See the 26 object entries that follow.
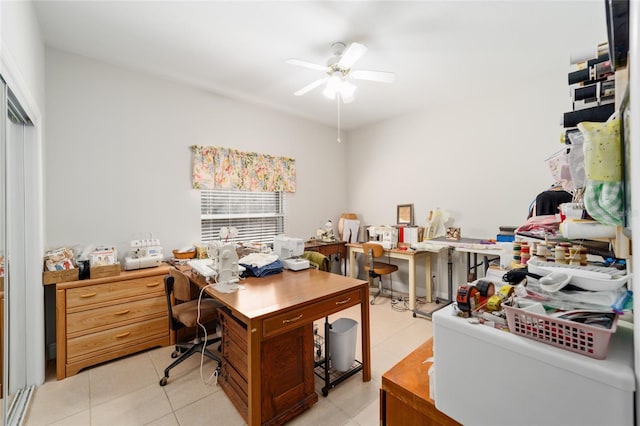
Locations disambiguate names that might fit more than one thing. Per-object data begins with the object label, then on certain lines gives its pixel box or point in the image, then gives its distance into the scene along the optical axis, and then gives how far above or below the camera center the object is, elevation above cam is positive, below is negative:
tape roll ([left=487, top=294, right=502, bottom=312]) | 0.83 -0.29
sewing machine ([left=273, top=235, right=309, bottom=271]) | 2.51 -0.40
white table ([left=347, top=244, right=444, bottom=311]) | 3.48 -0.68
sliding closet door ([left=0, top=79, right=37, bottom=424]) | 1.59 -0.26
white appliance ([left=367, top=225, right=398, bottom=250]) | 3.86 -0.36
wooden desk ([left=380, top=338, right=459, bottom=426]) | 0.89 -0.65
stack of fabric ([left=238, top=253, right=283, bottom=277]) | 2.30 -0.46
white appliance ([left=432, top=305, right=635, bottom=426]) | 0.55 -0.40
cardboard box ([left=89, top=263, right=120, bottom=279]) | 2.34 -0.50
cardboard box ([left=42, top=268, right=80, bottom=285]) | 2.13 -0.50
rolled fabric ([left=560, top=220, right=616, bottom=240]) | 0.78 -0.06
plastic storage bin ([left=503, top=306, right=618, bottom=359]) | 0.59 -0.29
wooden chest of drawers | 2.18 -0.92
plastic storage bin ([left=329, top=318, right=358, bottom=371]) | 2.11 -1.08
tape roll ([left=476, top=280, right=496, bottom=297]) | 0.92 -0.27
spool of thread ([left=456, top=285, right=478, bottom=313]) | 0.82 -0.27
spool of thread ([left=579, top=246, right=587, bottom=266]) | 1.10 -0.19
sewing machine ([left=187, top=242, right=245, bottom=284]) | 2.02 -0.40
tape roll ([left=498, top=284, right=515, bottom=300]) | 0.88 -0.28
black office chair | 2.12 -0.83
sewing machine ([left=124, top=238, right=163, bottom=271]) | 2.63 -0.42
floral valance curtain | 3.31 +0.58
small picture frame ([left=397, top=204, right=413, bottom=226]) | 4.18 -0.04
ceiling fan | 2.16 +1.25
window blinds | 3.48 -0.02
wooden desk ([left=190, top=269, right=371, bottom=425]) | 1.53 -0.76
